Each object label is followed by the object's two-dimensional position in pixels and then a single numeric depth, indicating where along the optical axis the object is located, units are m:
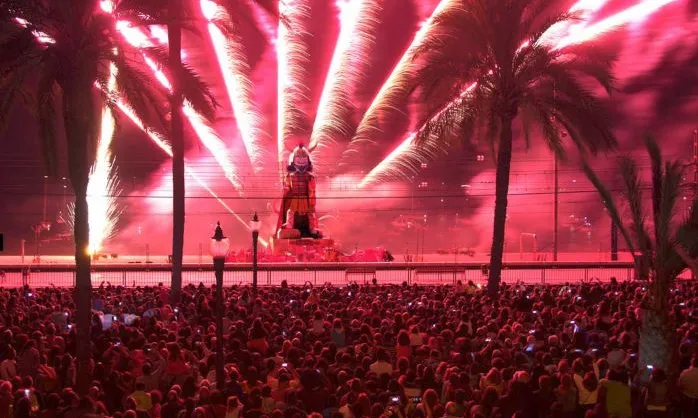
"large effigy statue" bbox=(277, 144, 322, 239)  48.28
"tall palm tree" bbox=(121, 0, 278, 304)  20.75
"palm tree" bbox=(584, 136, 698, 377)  17.38
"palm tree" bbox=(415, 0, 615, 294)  28.06
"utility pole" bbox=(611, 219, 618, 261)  50.76
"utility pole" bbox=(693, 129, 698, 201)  36.31
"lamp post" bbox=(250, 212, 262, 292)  27.80
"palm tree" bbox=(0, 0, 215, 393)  19.28
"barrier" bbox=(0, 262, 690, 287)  40.00
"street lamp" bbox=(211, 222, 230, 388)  15.09
